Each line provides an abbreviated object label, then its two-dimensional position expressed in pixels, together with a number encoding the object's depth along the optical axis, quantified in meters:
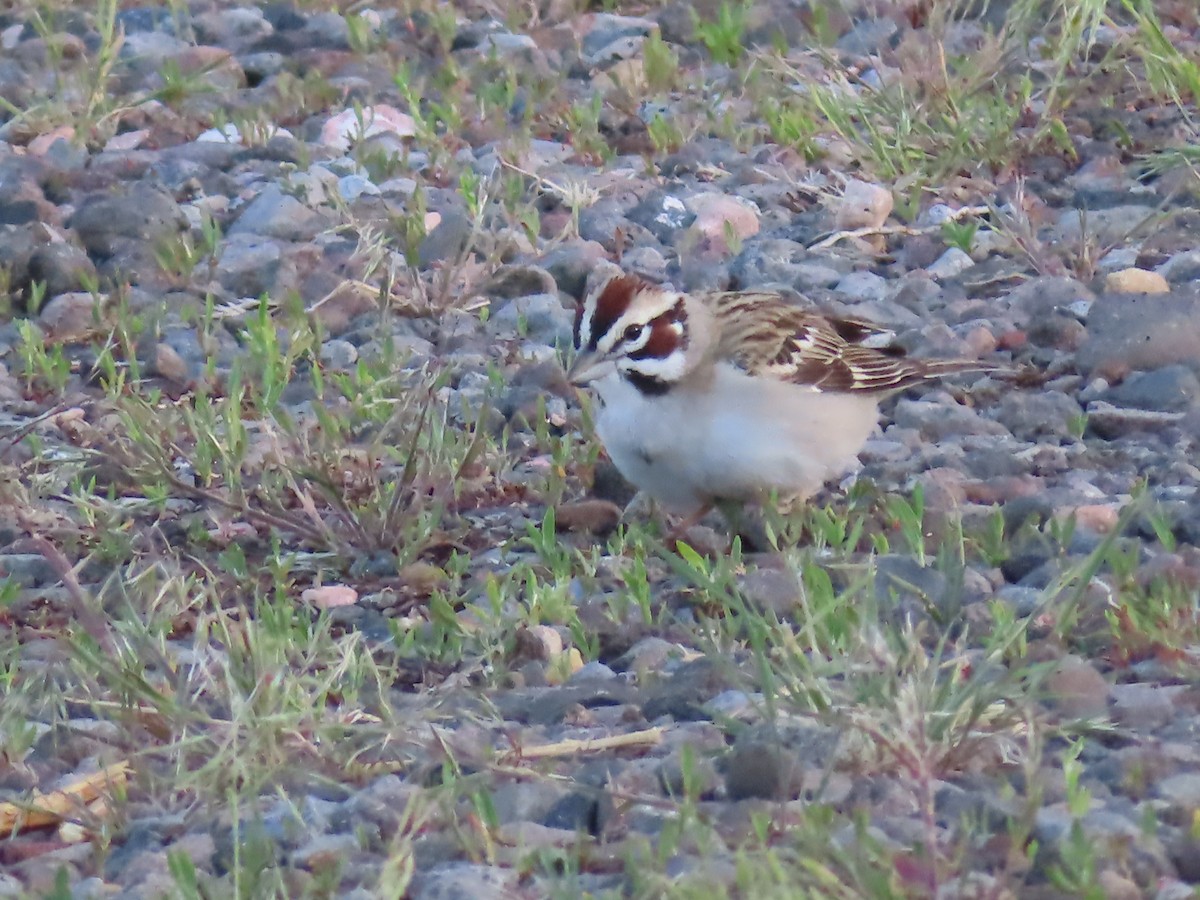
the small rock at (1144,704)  7.98
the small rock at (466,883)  7.04
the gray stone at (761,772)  7.61
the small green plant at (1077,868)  6.50
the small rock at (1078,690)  8.13
